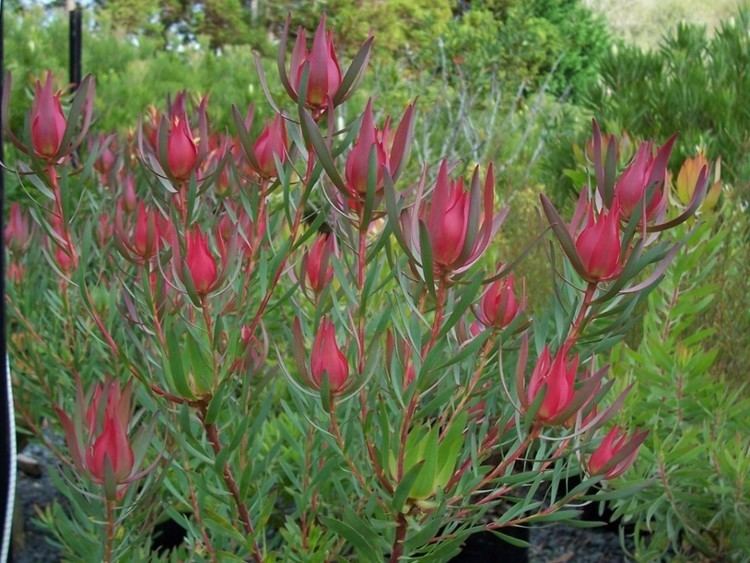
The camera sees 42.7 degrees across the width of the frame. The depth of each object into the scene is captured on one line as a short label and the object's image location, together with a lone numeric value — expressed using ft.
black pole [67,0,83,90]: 9.87
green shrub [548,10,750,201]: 11.29
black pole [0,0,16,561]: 2.58
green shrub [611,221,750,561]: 5.68
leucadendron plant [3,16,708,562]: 2.73
